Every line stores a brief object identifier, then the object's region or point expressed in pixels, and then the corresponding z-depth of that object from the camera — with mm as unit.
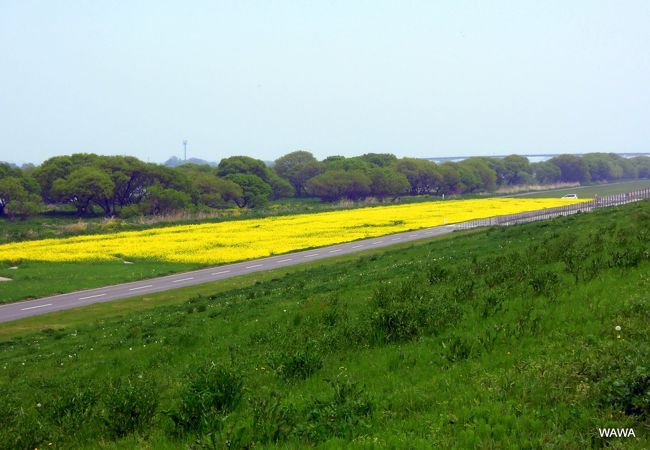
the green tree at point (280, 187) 136625
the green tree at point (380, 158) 161125
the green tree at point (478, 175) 154000
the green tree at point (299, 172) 148625
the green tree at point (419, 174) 144000
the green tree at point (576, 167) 197500
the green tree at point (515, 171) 188375
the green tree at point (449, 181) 146750
